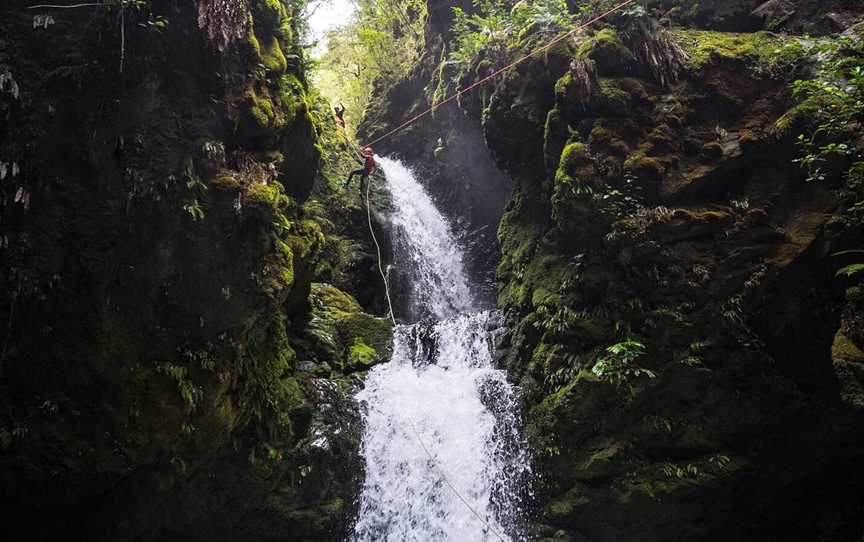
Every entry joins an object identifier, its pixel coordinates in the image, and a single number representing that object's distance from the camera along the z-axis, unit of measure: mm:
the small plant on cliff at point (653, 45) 7449
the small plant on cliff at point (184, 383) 4805
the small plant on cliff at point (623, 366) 6164
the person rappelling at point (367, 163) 11242
